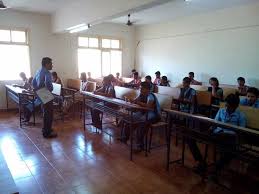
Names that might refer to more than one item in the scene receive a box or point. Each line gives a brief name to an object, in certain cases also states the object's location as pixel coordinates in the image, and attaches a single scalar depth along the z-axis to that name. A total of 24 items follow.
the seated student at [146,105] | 3.54
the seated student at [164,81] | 6.58
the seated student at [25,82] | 6.05
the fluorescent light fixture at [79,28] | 6.01
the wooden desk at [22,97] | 5.04
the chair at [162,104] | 3.66
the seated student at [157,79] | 7.19
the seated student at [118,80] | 7.12
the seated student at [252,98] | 3.63
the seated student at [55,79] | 6.59
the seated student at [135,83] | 6.79
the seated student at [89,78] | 7.70
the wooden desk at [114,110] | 3.41
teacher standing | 4.25
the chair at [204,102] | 4.38
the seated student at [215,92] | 4.77
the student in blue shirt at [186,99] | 4.45
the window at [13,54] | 6.64
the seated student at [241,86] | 5.35
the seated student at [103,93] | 4.56
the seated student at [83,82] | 6.12
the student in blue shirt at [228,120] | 2.64
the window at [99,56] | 8.02
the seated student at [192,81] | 6.64
